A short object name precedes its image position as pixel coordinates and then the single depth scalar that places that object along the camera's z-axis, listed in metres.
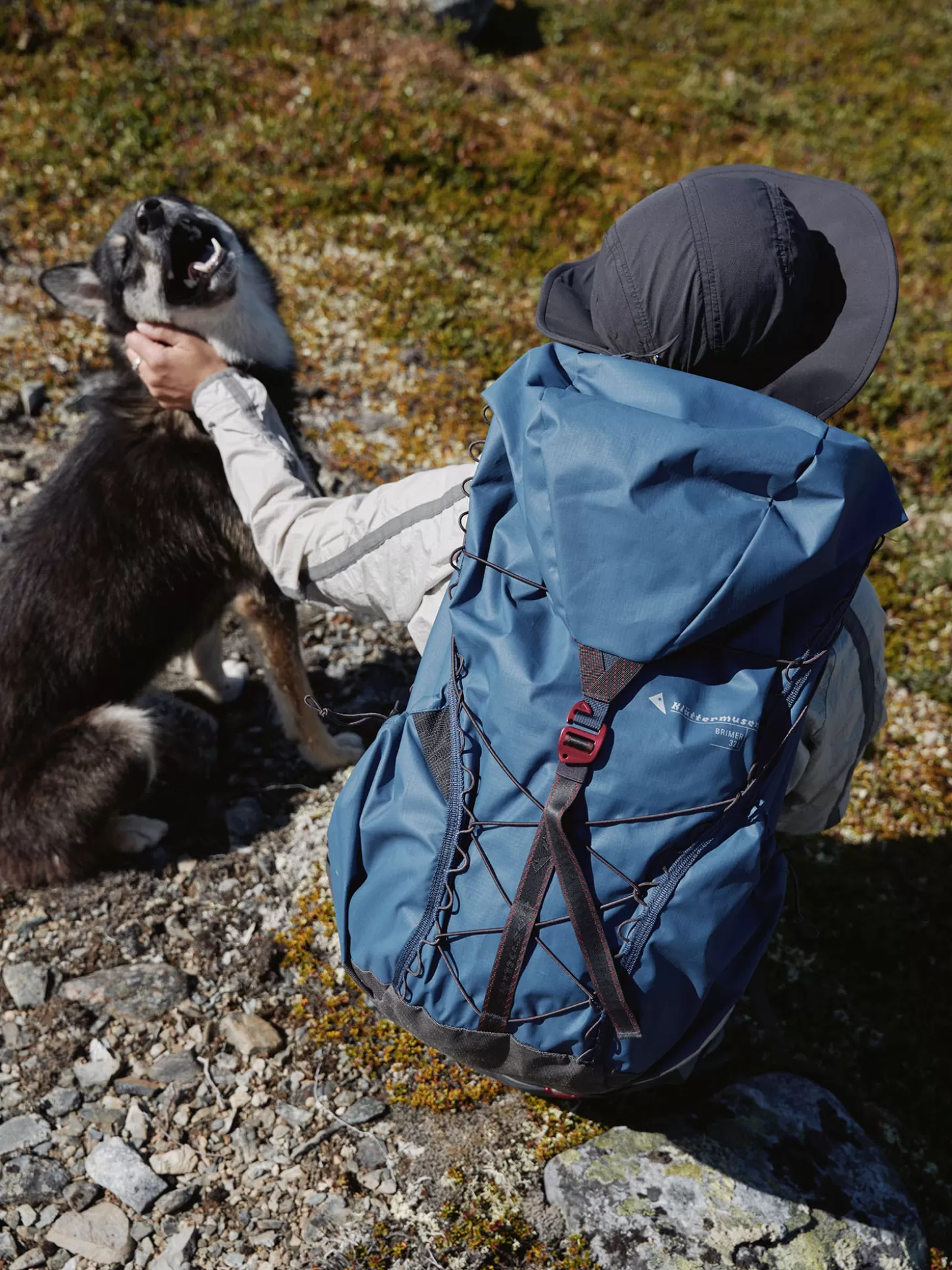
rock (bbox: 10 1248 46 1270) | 3.05
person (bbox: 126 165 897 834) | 2.09
